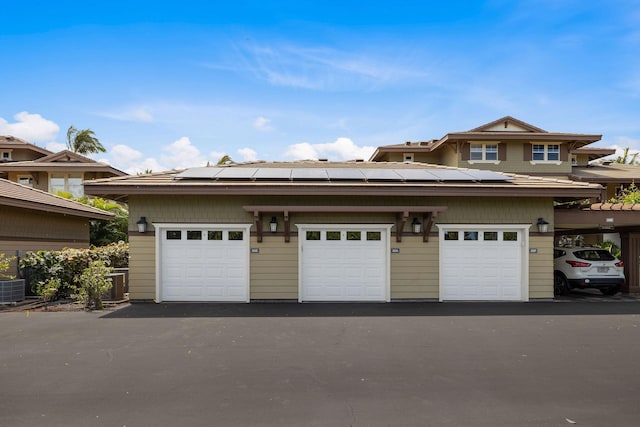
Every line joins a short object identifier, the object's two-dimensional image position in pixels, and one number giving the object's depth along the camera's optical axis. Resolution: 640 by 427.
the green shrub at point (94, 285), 9.07
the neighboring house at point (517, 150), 22.30
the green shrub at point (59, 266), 10.46
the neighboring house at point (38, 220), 11.17
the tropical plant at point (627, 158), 35.04
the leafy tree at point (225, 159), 29.10
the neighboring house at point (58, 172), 26.11
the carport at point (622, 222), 10.33
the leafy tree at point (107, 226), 18.06
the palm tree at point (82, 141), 40.62
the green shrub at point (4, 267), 9.63
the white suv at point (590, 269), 10.69
